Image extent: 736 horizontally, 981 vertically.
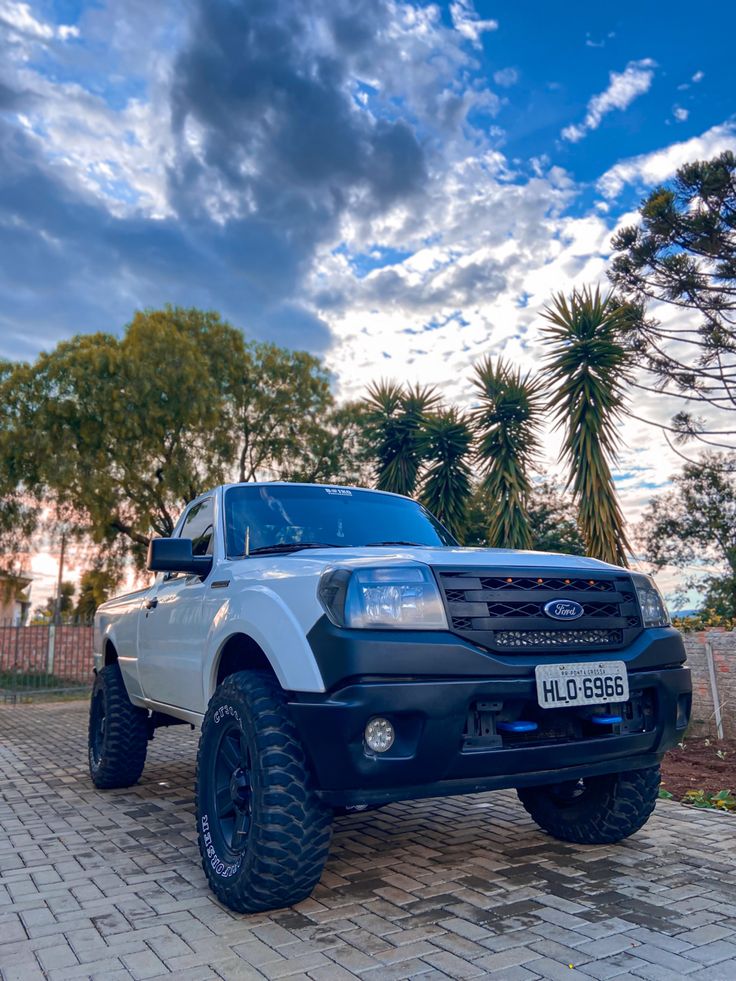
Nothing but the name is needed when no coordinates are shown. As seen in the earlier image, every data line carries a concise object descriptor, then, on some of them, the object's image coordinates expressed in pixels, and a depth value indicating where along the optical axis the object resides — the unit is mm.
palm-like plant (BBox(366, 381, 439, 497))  20250
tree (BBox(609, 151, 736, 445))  14492
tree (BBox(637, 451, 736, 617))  25531
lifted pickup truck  3025
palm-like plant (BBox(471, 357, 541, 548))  15986
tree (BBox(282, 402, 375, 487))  26938
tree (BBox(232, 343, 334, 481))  26766
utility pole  24103
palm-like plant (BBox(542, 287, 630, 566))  13383
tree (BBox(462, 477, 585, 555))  24734
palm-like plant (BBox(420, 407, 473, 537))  18125
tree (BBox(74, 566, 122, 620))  24781
